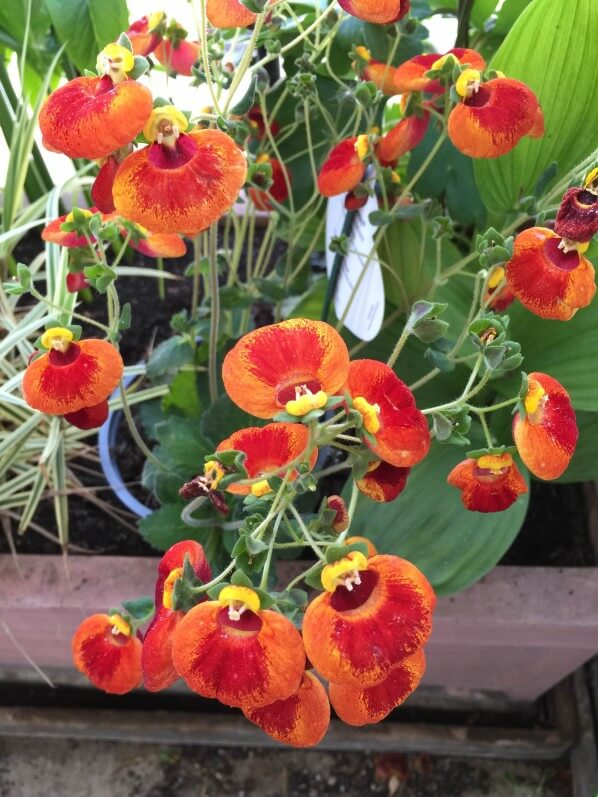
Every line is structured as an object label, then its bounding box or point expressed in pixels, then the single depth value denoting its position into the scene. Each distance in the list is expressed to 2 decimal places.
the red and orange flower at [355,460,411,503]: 0.39
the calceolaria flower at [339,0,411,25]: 0.42
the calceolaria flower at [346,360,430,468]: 0.35
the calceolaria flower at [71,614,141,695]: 0.48
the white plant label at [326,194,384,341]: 0.55
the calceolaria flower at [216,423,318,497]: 0.40
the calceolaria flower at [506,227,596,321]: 0.41
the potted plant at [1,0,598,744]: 0.34
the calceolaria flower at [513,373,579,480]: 0.37
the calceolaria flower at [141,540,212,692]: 0.37
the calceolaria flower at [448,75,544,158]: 0.44
